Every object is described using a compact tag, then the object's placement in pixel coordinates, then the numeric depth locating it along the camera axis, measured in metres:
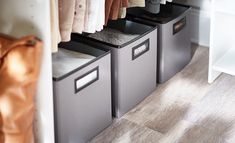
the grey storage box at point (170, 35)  2.46
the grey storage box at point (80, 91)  1.90
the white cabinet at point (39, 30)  1.61
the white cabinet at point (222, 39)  2.42
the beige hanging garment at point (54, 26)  1.71
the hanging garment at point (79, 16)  1.86
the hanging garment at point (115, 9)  2.10
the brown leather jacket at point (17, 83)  1.52
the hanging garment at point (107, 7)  2.05
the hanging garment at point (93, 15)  1.91
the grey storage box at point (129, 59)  2.18
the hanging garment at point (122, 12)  2.17
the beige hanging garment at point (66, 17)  1.82
